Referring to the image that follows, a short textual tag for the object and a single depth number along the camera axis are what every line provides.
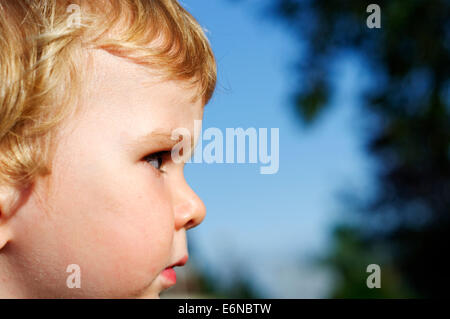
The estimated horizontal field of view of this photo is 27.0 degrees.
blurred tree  3.36
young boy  0.36
